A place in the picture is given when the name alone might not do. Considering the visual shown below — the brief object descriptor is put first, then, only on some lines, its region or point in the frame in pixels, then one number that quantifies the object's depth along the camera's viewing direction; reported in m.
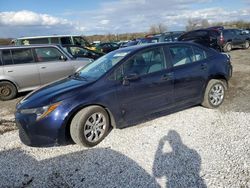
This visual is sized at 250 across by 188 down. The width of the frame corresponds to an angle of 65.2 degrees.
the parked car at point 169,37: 12.78
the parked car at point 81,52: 8.65
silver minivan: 5.97
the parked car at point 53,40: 12.65
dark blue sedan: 3.05
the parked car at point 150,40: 12.50
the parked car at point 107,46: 16.36
